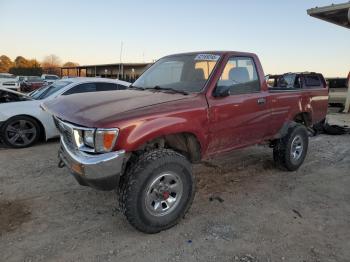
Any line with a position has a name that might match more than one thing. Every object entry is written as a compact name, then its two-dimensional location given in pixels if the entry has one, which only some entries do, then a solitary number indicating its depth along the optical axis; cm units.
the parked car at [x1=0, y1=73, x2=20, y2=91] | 2176
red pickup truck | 321
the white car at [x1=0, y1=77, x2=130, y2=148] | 707
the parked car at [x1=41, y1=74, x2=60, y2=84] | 3462
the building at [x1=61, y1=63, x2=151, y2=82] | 4788
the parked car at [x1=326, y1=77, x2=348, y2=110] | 1644
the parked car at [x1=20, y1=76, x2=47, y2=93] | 2830
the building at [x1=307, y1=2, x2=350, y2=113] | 1340
